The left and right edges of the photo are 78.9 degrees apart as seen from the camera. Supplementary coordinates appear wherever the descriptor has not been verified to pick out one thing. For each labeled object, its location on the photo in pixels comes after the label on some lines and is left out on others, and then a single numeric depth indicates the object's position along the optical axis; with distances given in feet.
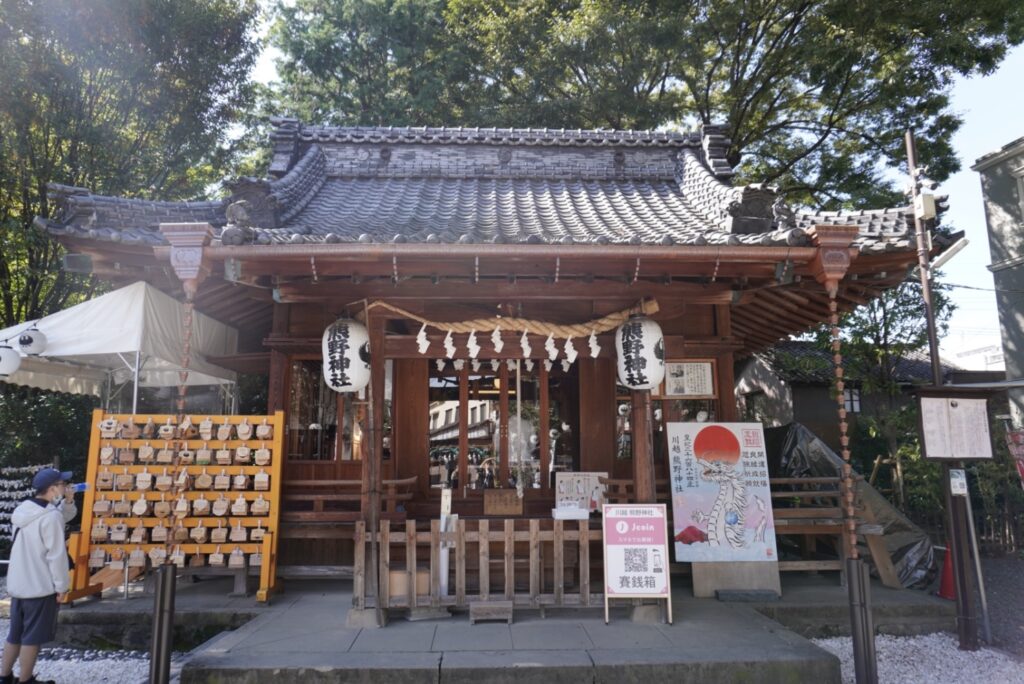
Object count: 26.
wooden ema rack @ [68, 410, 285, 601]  22.99
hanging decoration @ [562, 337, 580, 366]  23.07
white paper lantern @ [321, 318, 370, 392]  21.88
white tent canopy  24.97
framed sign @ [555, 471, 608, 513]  27.85
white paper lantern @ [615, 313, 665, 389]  21.80
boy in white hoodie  17.22
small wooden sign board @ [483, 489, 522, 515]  27.89
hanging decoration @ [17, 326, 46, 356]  25.14
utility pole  21.38
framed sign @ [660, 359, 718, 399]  30.35
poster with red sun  24.97
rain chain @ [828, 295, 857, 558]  18.48
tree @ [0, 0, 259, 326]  38.14
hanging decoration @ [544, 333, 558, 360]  22.85
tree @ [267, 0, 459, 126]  59.82
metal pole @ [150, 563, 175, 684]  16.58
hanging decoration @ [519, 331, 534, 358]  22.91
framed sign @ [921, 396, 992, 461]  22.07
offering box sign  20.68
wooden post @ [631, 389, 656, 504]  22.09
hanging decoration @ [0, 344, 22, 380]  25.54
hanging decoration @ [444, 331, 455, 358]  22.70
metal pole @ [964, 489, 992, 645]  21.97
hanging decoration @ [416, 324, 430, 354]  22.44
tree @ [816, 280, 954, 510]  42.73
